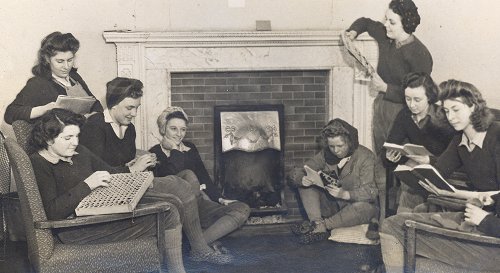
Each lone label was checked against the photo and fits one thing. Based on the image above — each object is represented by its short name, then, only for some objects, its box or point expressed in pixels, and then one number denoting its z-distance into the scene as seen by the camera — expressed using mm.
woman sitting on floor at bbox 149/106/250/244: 3703
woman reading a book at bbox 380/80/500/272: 2844
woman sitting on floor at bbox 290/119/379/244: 3908
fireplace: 4031
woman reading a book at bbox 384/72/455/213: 3490
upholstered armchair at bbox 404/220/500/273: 2570
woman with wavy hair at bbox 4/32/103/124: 3410
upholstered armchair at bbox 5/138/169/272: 2617
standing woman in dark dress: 3785
